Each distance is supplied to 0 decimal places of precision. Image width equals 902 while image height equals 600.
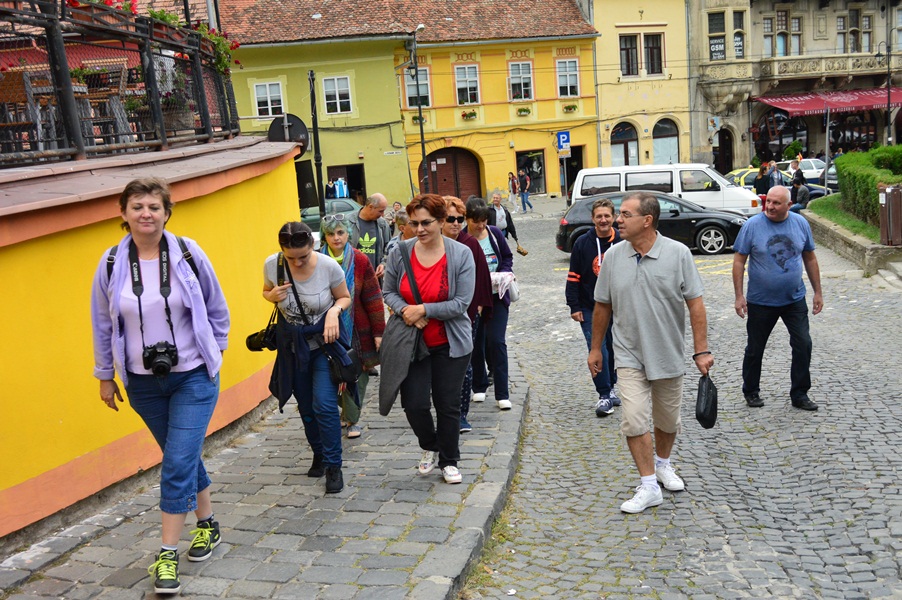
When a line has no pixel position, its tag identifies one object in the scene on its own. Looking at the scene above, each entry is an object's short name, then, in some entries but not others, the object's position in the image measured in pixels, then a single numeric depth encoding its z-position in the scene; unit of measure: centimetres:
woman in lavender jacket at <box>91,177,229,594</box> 432
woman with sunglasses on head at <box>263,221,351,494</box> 569
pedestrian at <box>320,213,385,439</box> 679
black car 2000
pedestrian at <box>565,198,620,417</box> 777
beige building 4512
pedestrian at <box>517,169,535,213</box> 4159
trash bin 1480
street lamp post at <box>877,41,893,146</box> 4399
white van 2302
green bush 1725
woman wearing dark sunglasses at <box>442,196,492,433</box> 668
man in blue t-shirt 762
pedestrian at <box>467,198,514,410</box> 783
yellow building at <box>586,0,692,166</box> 4416
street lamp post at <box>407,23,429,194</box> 3517
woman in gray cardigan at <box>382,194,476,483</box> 568
